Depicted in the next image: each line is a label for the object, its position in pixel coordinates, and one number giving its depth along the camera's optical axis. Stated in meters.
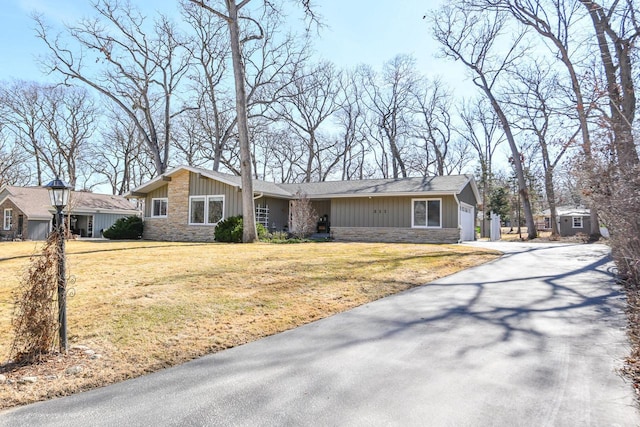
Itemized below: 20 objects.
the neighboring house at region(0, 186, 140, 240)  22.09
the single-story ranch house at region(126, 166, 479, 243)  16.80
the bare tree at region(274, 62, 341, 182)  30.95
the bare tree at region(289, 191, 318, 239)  17.05
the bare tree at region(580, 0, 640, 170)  5.64
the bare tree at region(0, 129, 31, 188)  29.09
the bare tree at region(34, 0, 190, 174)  20.64
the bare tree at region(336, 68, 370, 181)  33.39
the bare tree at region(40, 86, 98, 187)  29.91
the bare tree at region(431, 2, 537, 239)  20.72
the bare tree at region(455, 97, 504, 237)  31.31
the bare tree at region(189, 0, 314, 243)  14.84
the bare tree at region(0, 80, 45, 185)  27.88
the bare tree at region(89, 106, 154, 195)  33.31
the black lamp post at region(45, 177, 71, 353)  3.44
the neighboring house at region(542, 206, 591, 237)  30.94
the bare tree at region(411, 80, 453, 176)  32.16
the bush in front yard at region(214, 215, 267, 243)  15.55
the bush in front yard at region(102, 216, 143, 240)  19.05
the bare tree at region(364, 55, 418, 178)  31.27
